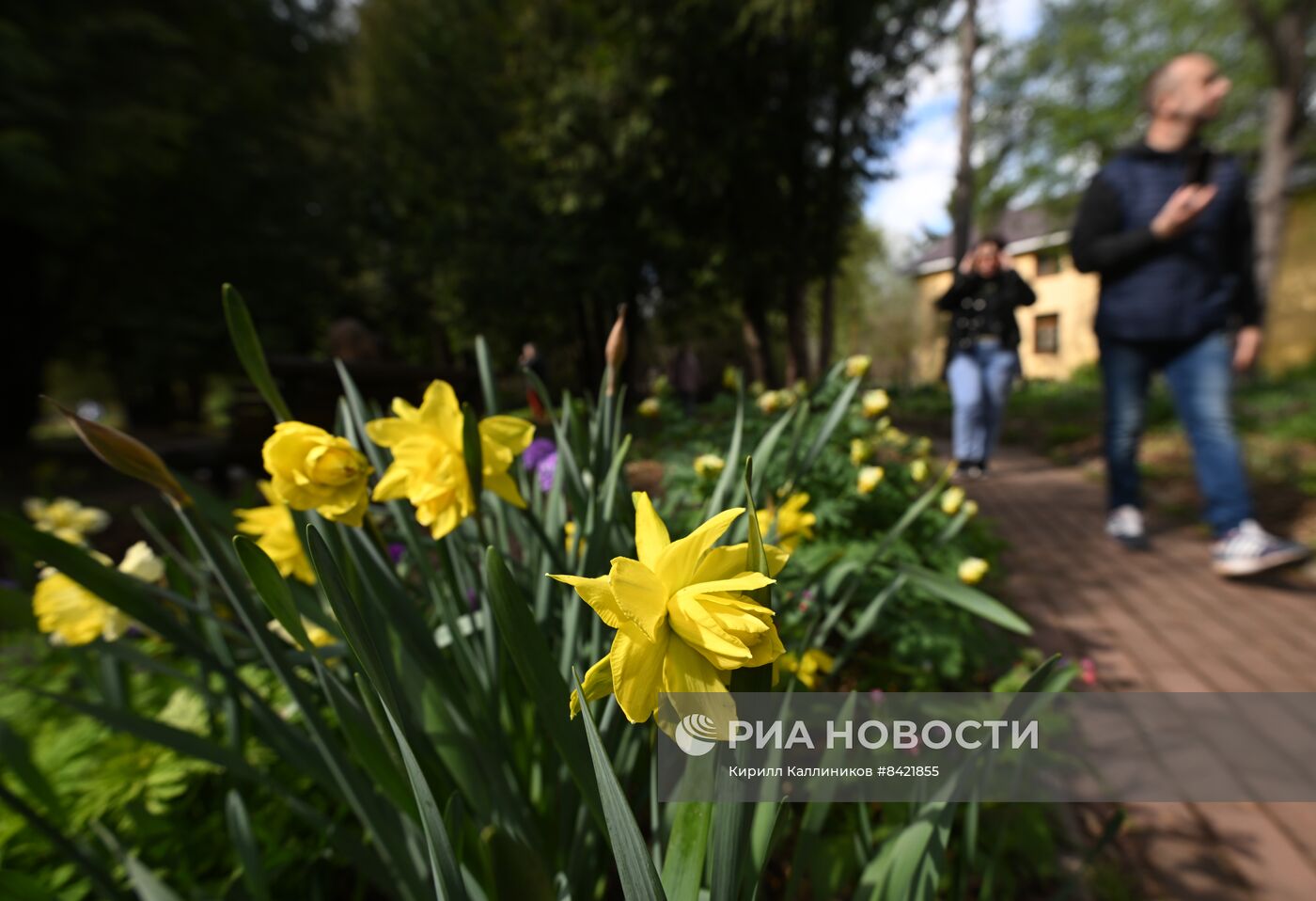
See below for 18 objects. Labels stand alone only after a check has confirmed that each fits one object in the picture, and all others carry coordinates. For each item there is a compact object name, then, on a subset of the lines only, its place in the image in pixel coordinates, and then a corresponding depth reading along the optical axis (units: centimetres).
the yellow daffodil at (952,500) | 131
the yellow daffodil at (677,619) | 35
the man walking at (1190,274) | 220
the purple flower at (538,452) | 137
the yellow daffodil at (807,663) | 71
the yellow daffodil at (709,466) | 127
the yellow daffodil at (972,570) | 123
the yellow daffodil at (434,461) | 66
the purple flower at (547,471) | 129
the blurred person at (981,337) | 363
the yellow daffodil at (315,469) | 59
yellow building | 1486
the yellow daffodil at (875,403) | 170
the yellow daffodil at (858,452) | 153
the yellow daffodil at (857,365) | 169
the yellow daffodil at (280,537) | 84
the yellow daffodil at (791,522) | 94
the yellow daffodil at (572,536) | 79
